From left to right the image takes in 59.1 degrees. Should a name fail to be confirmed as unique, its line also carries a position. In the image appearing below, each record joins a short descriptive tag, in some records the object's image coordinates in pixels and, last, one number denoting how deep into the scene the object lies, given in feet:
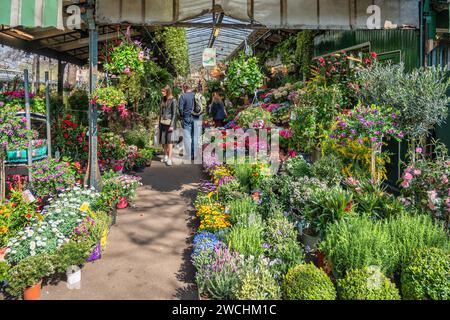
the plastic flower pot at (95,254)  14.07
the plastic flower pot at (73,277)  12.25
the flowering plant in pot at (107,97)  18.16
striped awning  15.23
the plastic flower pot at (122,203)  19.87
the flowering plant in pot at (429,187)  13.14
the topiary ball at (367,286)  9.66
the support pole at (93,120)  18.54
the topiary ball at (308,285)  9.90
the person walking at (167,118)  30.35
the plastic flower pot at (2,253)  12.76
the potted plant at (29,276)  11.05
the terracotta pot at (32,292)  11.31
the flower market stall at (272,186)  10.87
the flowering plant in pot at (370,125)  16.42
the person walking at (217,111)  34.60
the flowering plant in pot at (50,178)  16.92
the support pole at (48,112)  18.93
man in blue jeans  31.07
